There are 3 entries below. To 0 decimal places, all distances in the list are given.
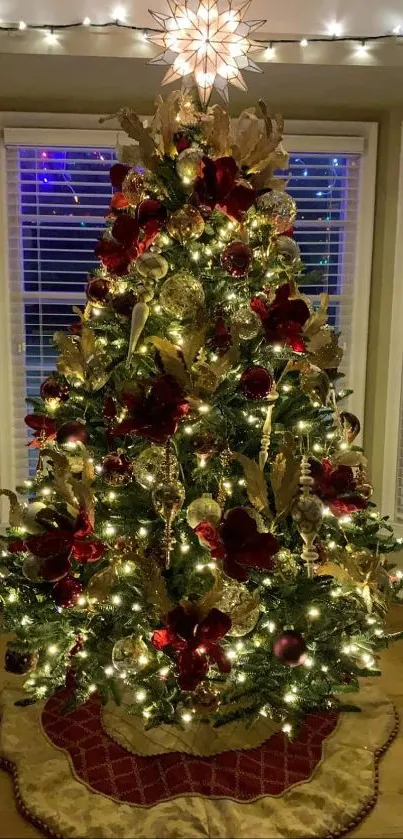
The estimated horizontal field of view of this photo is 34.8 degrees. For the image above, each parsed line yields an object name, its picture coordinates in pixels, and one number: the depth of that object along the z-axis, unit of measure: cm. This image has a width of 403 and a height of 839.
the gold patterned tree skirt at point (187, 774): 160
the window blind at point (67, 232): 275
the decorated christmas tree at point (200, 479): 161
